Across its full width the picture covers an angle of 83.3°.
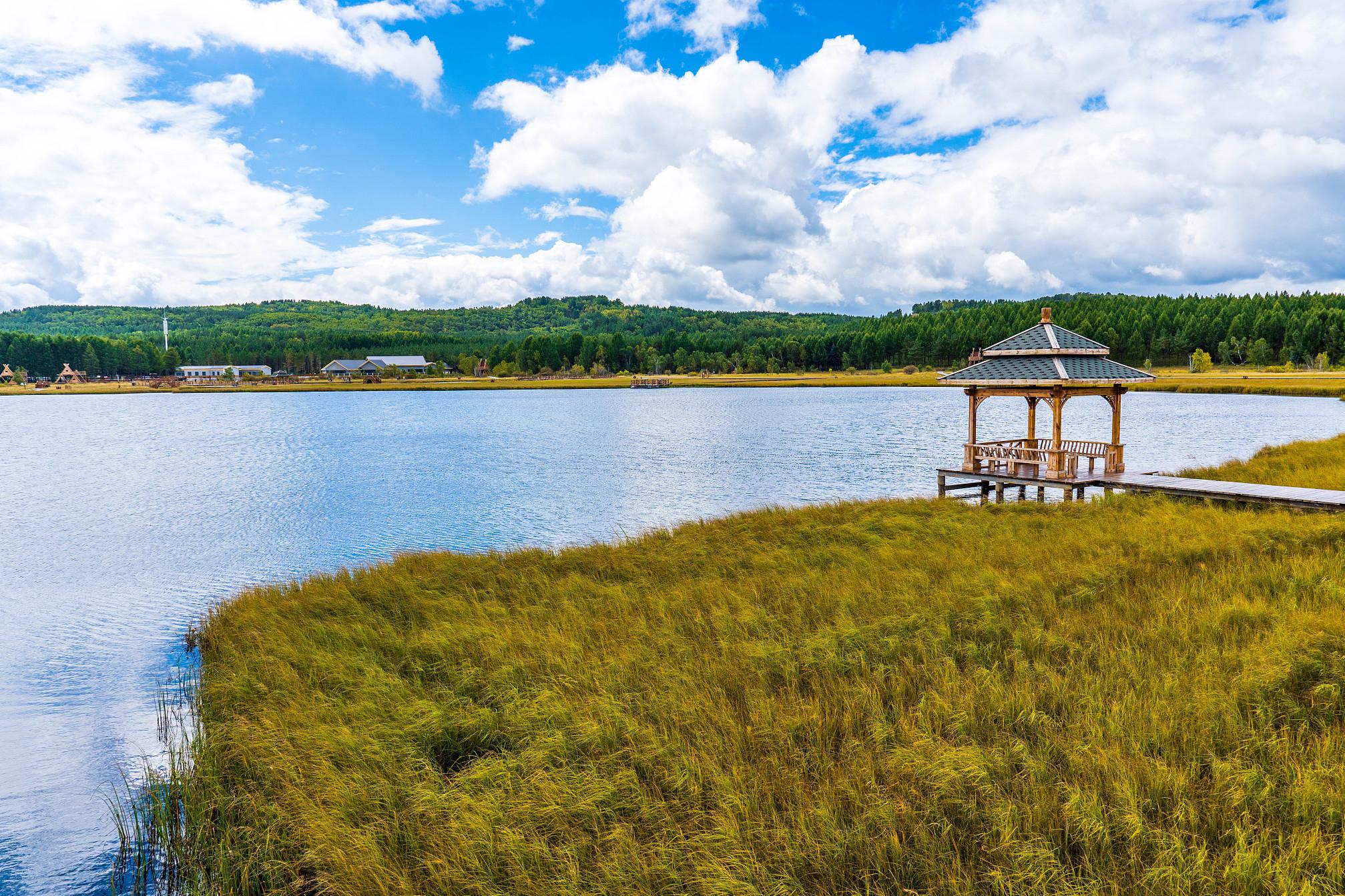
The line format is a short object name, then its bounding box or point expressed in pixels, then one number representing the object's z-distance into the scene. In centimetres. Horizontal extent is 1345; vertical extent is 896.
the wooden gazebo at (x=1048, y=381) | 1958
